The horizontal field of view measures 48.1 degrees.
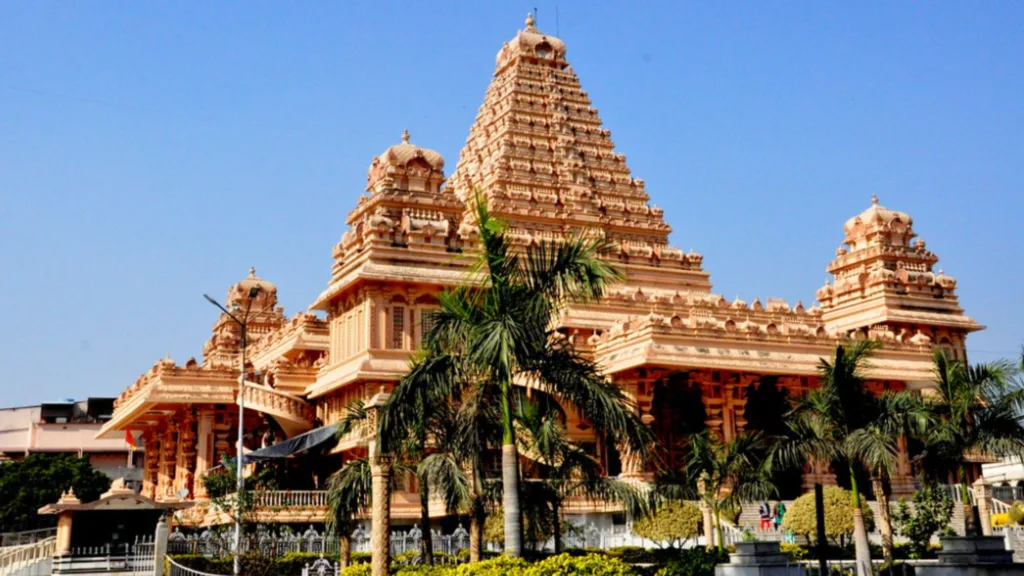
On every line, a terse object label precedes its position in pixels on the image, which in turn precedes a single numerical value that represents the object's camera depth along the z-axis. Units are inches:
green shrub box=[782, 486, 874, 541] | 1114.7
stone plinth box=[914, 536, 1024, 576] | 785.6
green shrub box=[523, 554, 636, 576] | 648.4
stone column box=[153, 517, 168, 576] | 1053.2
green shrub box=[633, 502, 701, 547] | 1086.4
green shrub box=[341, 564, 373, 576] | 785.6
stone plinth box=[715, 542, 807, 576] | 760.3
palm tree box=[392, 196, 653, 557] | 704.4
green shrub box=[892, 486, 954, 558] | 1182.3
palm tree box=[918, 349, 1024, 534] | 1008.2
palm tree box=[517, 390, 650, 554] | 774.5
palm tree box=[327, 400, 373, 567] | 874.8
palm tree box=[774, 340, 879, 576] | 901.2
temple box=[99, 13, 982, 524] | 1466.5
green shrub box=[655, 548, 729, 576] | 843.4
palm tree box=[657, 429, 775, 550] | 1052.5
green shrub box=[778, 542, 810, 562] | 1080.8
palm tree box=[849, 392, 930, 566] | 866.1
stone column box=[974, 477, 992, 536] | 1300.7
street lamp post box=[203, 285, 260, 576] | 1019.0
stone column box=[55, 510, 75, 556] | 1142.3
